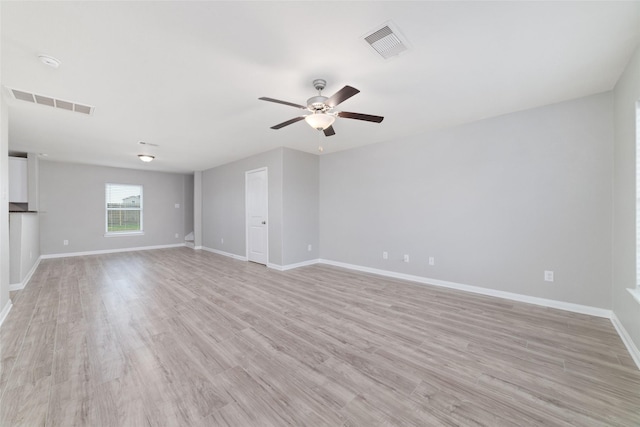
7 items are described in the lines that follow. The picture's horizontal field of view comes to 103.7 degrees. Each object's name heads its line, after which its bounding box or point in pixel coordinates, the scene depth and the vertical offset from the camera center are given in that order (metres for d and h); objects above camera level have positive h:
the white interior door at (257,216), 5.52 -0.07
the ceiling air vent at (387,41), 1.79 +1.29
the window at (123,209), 7.26 +0.14
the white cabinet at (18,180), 5.34 +0.74
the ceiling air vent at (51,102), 2.69 +1.30
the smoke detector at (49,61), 2.06 +1.29
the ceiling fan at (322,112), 2.33 +1.02
